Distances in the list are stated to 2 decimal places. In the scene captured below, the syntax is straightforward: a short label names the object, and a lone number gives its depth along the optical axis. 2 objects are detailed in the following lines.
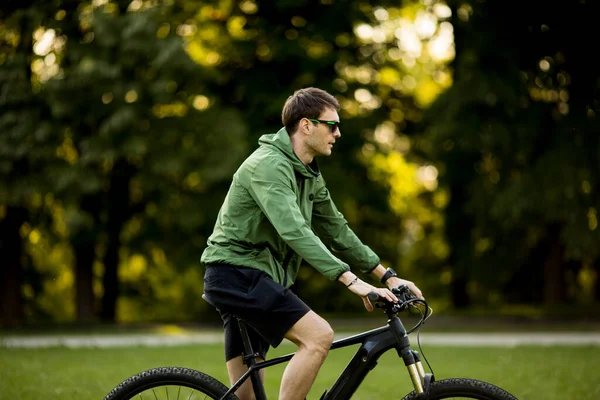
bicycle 7.43
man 7.42
